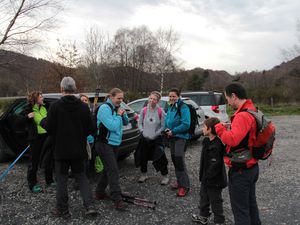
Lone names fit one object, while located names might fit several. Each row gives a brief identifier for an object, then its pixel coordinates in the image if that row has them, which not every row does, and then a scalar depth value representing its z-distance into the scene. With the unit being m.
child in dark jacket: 3.62
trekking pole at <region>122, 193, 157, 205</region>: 4.39
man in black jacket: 3.72
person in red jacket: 2.80
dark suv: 5.91
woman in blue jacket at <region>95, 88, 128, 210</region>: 4.14
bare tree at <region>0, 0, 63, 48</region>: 19.30
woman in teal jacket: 4.73
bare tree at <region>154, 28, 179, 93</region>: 38.50
